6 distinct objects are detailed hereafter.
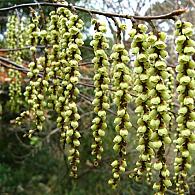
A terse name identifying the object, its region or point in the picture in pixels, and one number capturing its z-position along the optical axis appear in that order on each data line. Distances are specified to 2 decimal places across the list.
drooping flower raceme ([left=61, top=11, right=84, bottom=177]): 0.22
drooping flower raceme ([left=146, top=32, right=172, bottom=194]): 0.18
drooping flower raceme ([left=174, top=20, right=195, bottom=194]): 0.18
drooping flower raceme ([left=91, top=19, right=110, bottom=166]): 0.21
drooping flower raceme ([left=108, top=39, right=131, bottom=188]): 0.20
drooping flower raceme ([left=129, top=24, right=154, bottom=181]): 0.19
